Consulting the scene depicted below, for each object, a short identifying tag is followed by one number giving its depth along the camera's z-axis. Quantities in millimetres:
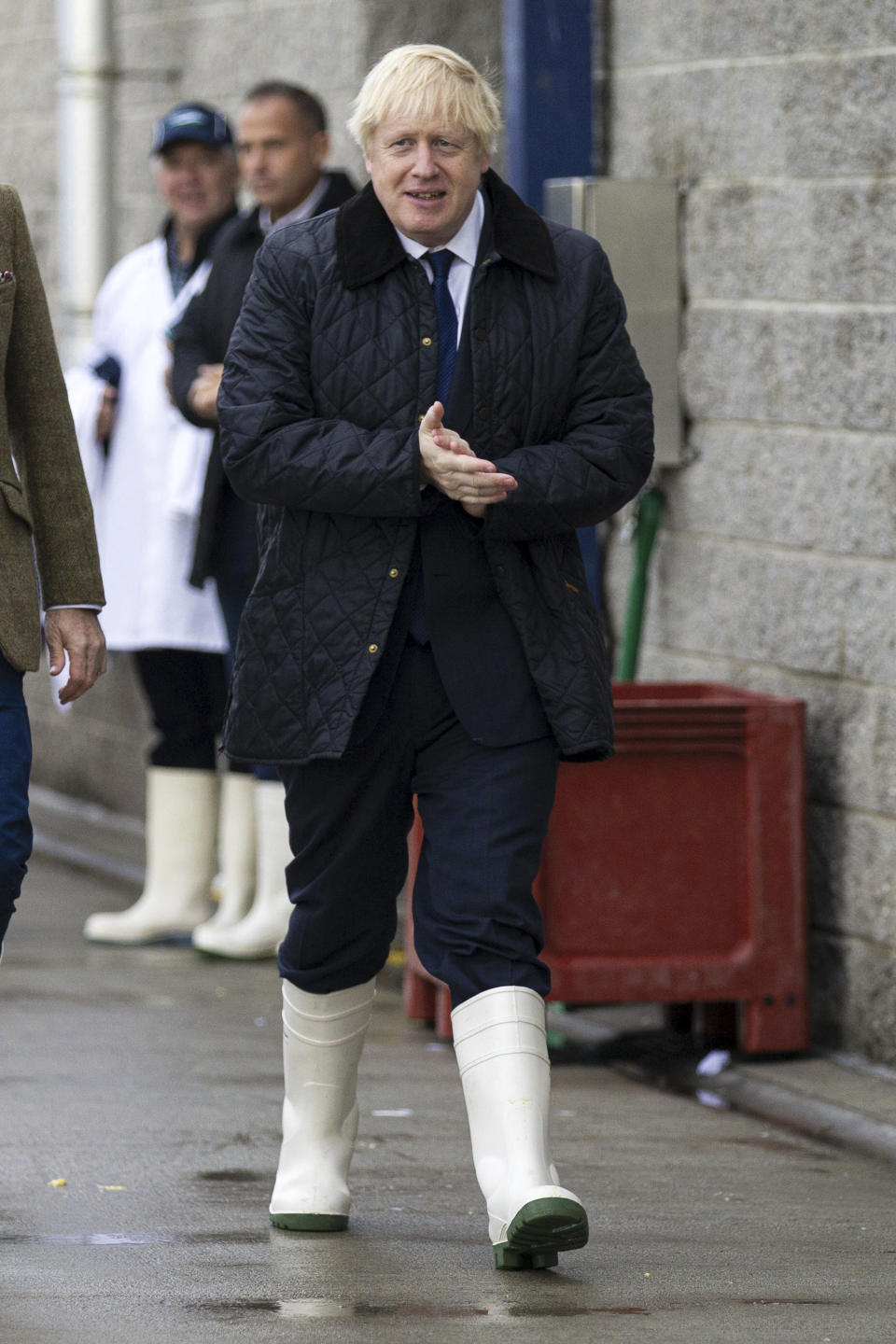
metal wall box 13047
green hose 13148
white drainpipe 18891
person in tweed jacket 8484
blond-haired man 8242
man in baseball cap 14883
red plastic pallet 11672
